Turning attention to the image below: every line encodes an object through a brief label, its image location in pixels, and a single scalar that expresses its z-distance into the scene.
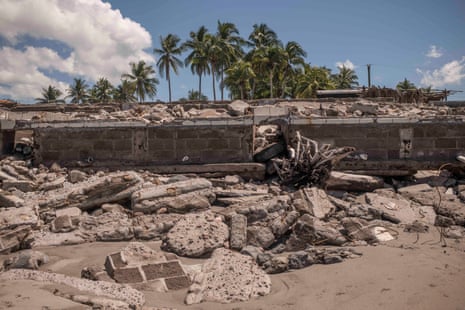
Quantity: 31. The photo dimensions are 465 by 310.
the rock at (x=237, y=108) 14.69
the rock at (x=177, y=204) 6.00
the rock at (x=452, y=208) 5.92
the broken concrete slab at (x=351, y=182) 6.90
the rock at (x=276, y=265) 4.30
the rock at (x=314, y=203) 5.80
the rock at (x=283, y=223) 5.22
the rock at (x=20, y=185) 6.77
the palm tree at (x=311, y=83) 29.72
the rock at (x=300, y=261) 4.40
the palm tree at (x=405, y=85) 39.47
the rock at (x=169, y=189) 6.14
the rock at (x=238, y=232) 4.94
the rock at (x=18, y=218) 5.07
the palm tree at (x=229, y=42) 32.38
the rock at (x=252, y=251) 4.62
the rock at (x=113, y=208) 6.11
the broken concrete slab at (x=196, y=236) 4.83
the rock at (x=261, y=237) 5.03
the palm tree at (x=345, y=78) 39.25
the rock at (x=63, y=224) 5.50
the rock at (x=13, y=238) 4.83
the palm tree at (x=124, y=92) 39.41
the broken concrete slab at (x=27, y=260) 4.20
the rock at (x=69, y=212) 5.90
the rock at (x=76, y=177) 7.25
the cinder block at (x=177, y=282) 3.89
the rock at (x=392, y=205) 6.00
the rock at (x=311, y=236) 5.01
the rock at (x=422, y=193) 6.66
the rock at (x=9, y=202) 6.16
